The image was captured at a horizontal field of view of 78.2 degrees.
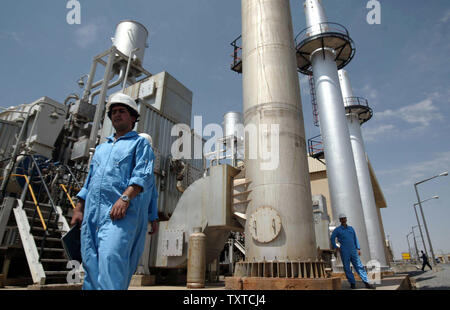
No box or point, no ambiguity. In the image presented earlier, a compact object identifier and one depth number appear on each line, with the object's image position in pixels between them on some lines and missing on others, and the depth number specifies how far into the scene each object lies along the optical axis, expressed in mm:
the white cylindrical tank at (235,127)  22641
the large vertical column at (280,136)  5629
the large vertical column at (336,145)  13508
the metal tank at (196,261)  6531
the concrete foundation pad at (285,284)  4953
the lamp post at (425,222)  22203
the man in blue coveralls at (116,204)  2297
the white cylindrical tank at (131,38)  15969
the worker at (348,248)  6558
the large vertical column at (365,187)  16406
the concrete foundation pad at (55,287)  4801
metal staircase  5568
